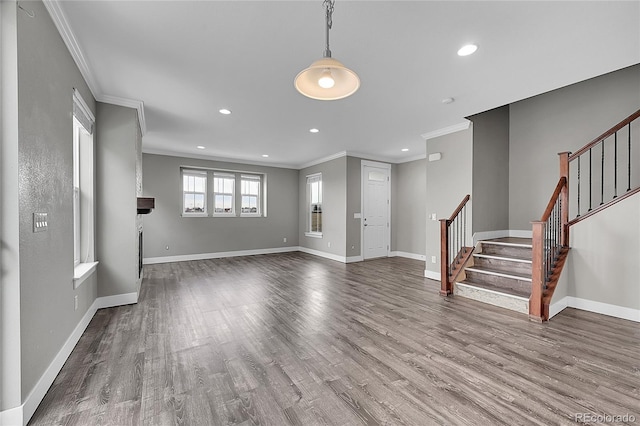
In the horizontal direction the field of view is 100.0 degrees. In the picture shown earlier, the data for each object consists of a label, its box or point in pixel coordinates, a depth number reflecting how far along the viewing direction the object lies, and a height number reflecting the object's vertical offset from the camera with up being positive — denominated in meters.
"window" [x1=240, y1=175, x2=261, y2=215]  7.89 +0.48
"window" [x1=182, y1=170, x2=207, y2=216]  7.03 +0.47
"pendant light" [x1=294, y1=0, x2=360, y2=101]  1.65 +0.80
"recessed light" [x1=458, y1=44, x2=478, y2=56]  2.42 +1.48
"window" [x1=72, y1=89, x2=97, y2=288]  3.09 +0.18
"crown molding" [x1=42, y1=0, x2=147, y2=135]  1.98 +1.47
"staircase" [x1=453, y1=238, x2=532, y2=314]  3.52 -0.93
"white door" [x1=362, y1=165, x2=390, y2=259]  7.11 -0.02
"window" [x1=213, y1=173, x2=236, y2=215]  7.45 +0.48
